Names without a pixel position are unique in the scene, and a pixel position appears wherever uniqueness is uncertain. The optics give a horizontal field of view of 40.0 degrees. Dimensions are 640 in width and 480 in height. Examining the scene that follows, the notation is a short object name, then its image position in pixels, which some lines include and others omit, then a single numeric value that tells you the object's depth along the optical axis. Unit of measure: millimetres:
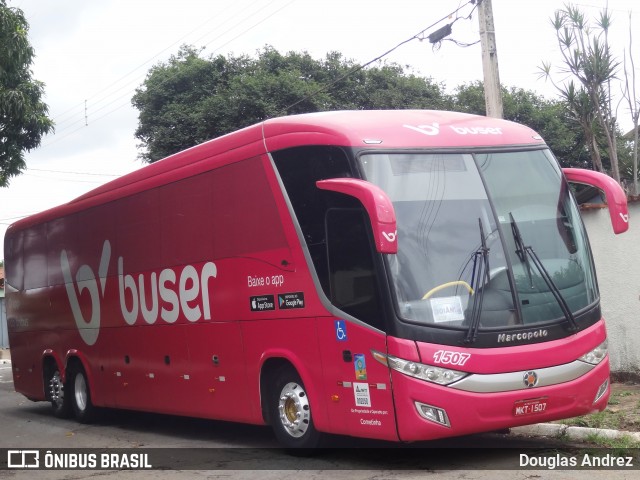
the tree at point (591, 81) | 15031
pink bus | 7758
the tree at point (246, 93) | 30422
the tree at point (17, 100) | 13164
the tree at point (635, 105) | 15266
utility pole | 13766
